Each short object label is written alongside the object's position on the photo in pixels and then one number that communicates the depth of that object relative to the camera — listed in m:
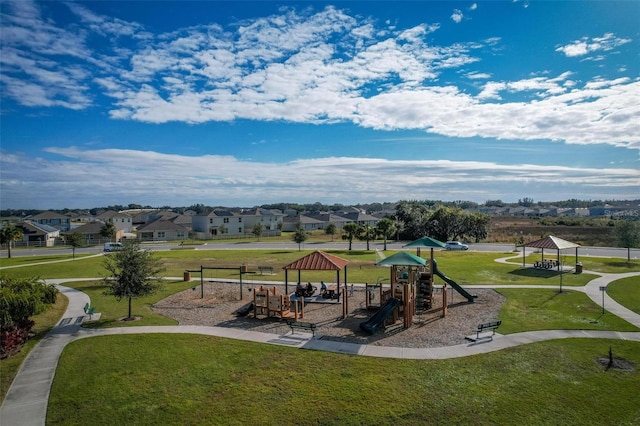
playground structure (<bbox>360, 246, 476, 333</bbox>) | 18.53
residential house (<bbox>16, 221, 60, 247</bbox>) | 66.31
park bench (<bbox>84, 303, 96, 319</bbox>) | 20.08
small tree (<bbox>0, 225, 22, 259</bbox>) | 45.56
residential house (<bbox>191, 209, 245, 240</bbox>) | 86.69
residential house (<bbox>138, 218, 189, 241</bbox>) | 79.69
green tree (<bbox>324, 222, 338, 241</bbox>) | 69.69
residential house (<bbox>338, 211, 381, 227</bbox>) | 106.69
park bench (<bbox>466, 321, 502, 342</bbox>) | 16.45
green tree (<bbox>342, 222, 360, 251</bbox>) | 52.69
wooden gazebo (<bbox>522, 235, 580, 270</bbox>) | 30.01
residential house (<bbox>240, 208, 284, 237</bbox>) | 96.56
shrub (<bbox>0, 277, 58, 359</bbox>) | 15.35
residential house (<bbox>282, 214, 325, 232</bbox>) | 102.22
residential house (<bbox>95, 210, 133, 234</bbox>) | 97.68
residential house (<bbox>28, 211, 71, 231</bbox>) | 100.97
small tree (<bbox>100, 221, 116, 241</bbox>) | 61.56
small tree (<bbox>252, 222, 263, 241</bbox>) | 71.38
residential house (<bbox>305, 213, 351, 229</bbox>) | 105.18
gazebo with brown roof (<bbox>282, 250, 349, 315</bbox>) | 21.83
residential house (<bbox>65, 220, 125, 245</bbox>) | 69.50
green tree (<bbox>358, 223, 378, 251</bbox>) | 52.62
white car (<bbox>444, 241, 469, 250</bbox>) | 52.28
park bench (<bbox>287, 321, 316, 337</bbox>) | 17.25
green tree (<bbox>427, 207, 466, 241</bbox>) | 65.94
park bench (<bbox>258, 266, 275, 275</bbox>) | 33.91
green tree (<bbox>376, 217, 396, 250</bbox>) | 52.28
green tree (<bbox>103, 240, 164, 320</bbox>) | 19.59
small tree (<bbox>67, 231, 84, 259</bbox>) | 46.59
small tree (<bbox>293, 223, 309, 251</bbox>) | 52.14
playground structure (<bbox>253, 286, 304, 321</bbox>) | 20.16
